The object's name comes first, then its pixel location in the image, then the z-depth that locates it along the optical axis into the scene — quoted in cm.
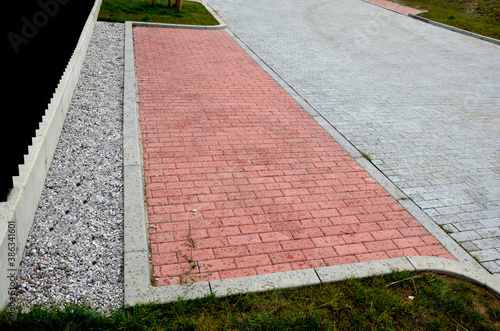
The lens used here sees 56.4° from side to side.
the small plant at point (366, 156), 701
